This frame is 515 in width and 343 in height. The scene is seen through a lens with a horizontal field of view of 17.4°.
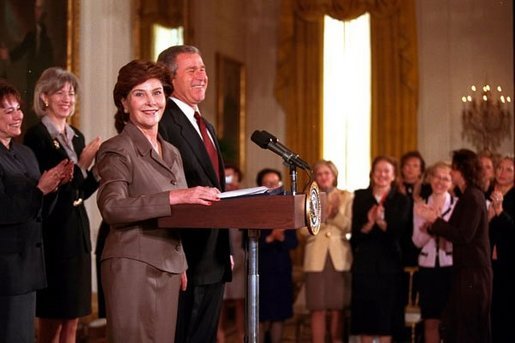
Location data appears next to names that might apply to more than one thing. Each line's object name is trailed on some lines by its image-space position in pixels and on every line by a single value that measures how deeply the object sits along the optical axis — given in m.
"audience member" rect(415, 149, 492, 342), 10.98
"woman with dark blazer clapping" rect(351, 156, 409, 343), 12.04
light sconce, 16.79
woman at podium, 6.38
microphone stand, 6.67
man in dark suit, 7.68
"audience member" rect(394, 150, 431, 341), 13.18
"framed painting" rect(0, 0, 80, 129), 11.74
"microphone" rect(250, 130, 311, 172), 6.70
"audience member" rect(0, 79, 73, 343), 7.81
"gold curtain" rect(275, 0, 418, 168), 18.17
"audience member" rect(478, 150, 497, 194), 13.08
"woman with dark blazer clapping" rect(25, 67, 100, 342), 9.22
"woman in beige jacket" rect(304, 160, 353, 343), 12.72
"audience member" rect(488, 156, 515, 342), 12.33
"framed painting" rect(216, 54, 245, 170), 17.88
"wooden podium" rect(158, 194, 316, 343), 6.18
